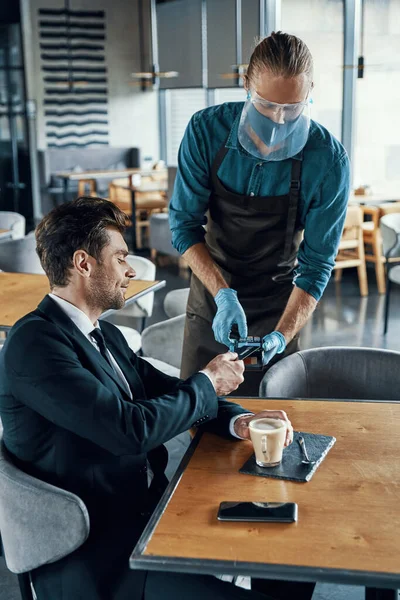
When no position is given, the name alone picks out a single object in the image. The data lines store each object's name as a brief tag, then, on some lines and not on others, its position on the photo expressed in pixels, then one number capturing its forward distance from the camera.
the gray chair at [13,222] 4.97
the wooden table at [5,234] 4.55
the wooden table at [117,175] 8.97
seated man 1.46
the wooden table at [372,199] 6.86
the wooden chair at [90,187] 11.01
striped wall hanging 11.70
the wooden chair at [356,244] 6.57
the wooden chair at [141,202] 8.97
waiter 2.05
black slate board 1.48
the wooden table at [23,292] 2.81
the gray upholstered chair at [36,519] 1.45
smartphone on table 1.29
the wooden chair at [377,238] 6.77
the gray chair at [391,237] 5.11
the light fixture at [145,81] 12.19
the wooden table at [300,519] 1.15
